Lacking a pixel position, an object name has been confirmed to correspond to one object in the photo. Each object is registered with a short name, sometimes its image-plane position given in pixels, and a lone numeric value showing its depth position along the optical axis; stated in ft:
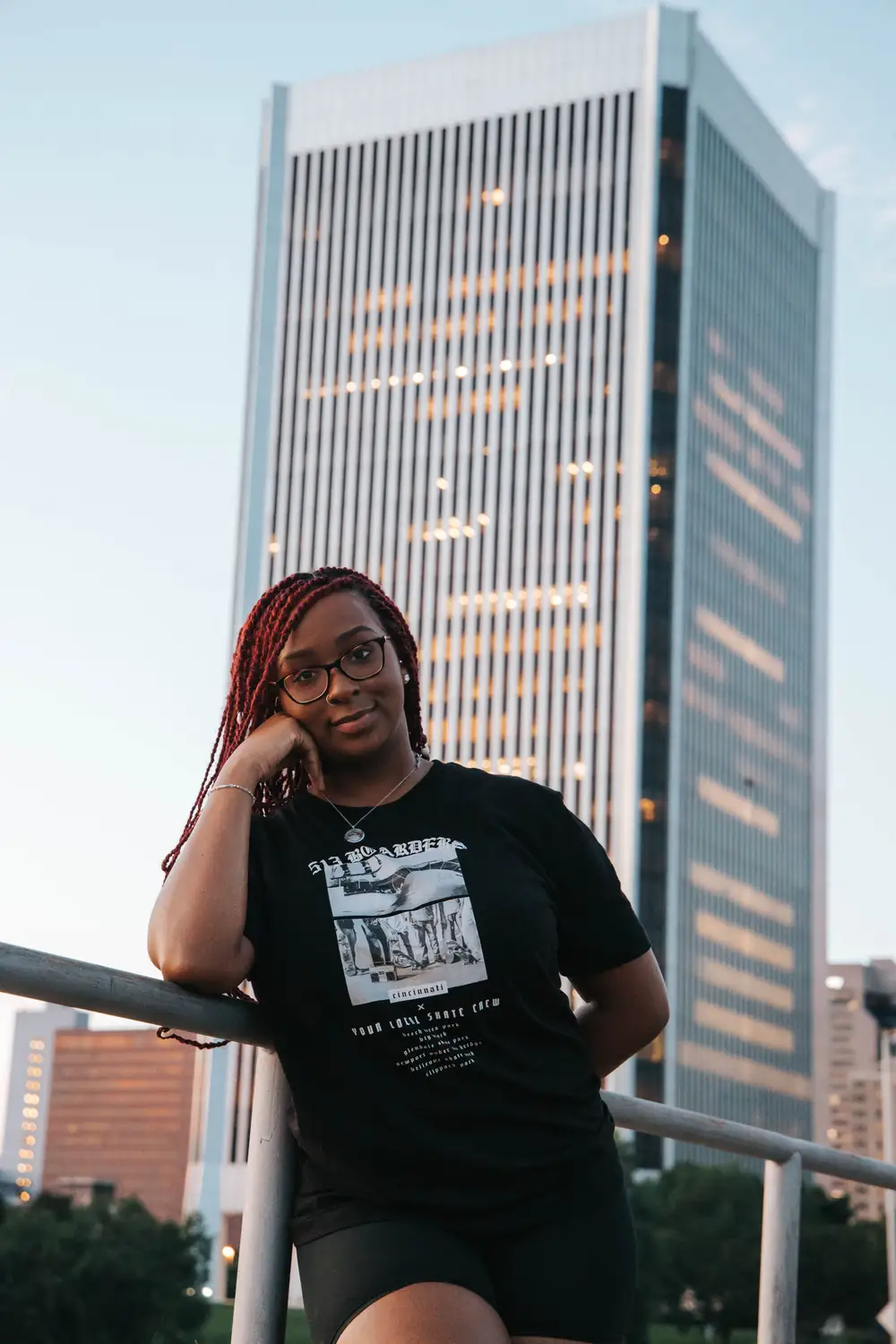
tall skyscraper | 233.35
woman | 7.14
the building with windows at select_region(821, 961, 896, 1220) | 476.95
